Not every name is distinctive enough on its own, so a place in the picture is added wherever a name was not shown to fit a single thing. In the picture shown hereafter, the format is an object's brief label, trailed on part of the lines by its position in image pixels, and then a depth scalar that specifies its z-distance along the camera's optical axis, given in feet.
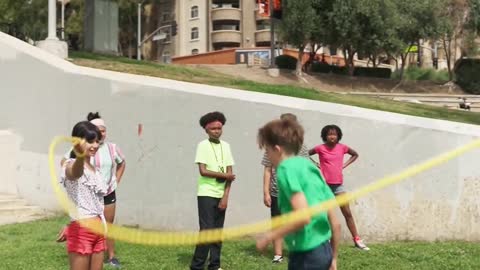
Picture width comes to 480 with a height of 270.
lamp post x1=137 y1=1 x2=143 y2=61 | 182.87
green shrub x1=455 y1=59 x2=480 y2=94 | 134.62
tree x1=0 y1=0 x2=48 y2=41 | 120.67
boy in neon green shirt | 21.11
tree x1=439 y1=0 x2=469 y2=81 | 138.21
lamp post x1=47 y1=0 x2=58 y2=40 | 56.64
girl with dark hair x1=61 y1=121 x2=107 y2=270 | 16.10
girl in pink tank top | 24.07
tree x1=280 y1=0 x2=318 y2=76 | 127.24
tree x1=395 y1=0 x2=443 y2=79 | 134.72
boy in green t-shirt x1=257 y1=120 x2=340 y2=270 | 12.20
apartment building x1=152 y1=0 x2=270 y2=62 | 216.33
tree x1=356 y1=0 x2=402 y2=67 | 128.47
